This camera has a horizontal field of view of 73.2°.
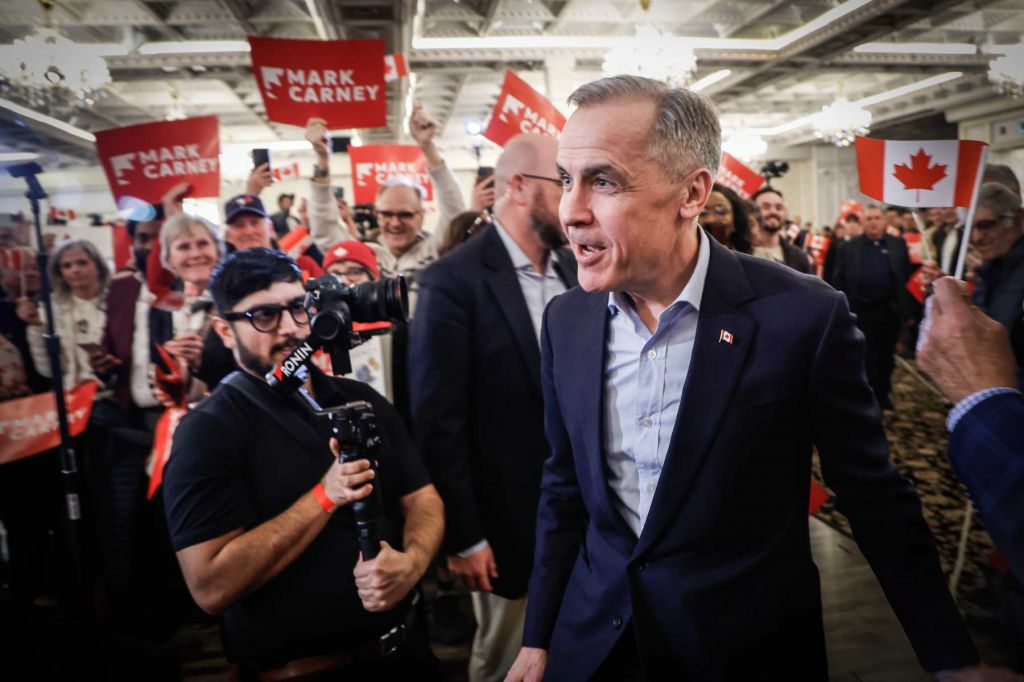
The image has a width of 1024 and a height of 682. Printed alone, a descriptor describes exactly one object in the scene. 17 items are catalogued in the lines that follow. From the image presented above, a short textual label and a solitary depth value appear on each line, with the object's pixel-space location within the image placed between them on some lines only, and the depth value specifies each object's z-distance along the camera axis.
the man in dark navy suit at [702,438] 1.23
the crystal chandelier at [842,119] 6.61
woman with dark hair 3.04
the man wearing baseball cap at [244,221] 3.62
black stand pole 2.40
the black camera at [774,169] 4.38
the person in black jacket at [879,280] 5.79
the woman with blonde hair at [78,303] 3.29
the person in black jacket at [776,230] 4.05
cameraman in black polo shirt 1.56
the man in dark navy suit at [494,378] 2.22
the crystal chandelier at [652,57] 6.36
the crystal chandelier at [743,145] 11.12
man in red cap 3.07
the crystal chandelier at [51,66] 4.57
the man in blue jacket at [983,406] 1.03
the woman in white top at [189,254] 3.19
